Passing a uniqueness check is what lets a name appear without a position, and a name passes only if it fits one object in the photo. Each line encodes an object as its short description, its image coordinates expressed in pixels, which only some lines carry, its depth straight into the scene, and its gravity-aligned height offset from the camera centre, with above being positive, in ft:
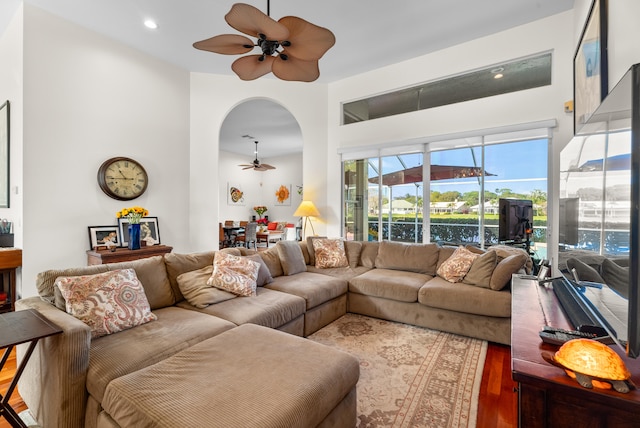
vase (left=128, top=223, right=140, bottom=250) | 11.19 -0.98
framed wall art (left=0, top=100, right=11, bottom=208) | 10.62 +2.08
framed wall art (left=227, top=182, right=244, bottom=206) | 30.19 +1.74
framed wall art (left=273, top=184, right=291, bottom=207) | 32.40 +1.82
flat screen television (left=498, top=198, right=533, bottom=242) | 10.39 -0.24
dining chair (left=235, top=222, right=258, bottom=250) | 25.30 -2.05
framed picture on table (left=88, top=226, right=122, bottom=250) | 11.28 -1.02
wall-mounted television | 3.04 +0.03
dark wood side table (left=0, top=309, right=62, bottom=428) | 4.30 -1.85
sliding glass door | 12.30 +1.17
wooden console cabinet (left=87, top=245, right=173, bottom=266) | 10.50 -1.64
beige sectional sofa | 4.37 -2.54
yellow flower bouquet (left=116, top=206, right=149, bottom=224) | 11.21 -0.14
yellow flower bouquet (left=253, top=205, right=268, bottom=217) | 32.22 +0.25
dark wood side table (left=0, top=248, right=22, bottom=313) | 9.73 -2.27
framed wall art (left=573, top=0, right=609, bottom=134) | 7.12 +4.07
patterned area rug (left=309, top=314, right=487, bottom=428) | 5.88 -3.99
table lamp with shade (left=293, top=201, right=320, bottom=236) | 17.02 +0.10
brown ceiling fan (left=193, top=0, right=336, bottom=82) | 6.12 +3.94
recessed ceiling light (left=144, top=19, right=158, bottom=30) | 10.82 +6.94
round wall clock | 11.60 +1.32
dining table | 25.72 -1.92
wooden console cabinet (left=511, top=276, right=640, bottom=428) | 3.04 -2.01
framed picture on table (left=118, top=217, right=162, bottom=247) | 11.84 -0.83
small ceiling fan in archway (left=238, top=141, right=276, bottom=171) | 24.85 +3.80
